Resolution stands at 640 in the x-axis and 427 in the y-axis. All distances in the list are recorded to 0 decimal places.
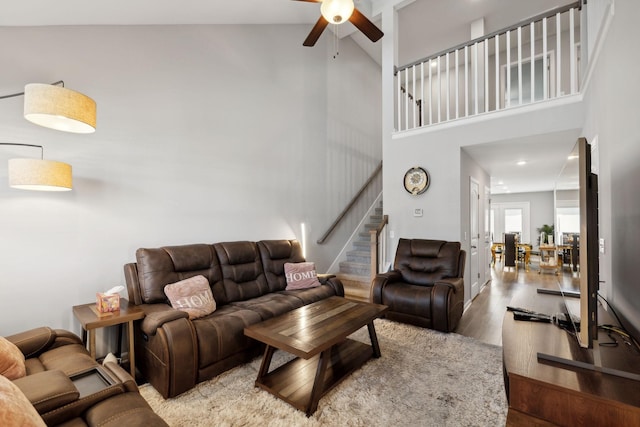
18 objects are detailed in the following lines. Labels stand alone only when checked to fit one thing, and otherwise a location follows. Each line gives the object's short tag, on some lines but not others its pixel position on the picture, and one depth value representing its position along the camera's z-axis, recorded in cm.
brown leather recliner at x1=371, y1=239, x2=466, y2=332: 308
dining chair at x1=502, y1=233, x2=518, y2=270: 689
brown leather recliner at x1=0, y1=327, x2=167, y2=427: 111
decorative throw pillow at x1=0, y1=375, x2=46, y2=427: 80
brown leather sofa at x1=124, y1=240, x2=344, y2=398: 204
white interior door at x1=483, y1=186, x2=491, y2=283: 562
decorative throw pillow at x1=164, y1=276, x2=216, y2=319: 244
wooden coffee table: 188
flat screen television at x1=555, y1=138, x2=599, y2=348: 123
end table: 200
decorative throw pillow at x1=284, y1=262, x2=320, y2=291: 345
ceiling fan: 226
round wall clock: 411
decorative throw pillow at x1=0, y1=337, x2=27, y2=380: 139
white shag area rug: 181
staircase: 436
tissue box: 214
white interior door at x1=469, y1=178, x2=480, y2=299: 445
